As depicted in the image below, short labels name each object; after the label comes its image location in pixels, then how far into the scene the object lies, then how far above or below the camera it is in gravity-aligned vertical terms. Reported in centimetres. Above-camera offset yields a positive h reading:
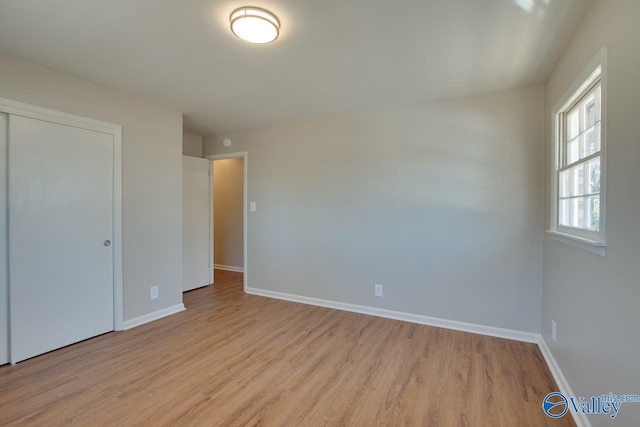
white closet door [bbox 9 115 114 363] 229 -23
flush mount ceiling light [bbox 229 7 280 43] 170 +111
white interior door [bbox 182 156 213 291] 425 -22
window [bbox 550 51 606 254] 160 +32
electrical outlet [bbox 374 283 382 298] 339 -93
